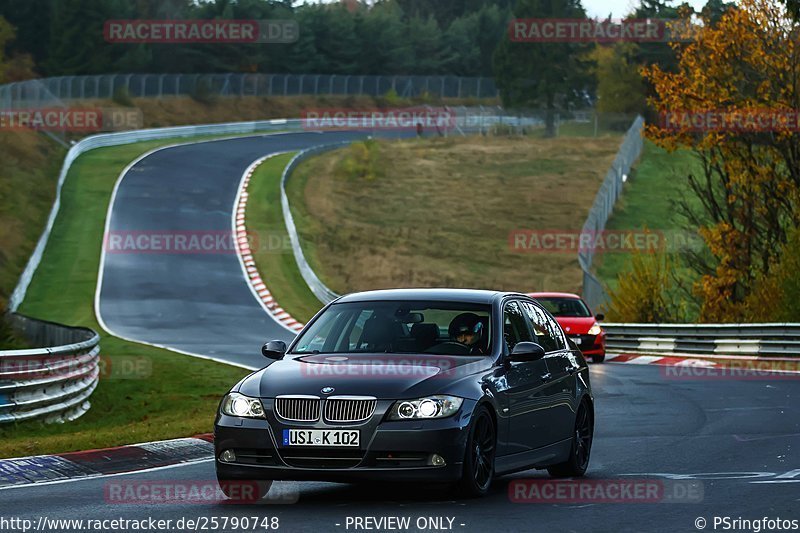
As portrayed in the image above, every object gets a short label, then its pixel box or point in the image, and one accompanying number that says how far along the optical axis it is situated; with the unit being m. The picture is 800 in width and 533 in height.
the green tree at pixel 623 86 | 114.81
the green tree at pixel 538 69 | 117.50
